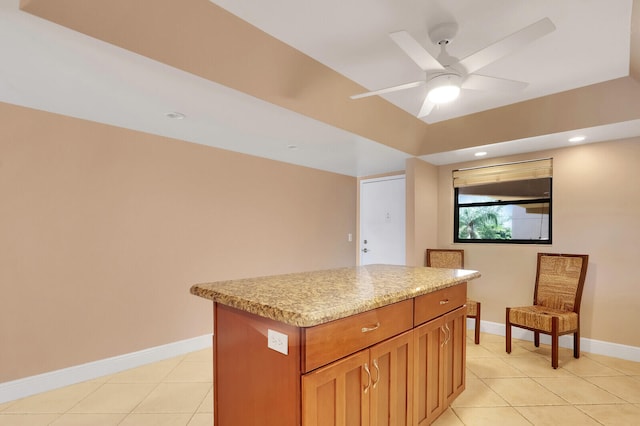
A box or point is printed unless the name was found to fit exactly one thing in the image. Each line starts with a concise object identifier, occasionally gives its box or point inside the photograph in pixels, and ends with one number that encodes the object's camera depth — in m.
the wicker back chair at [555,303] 2.81
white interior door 4.58
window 3.53
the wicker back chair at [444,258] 3.81
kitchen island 1.17
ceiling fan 1.60
